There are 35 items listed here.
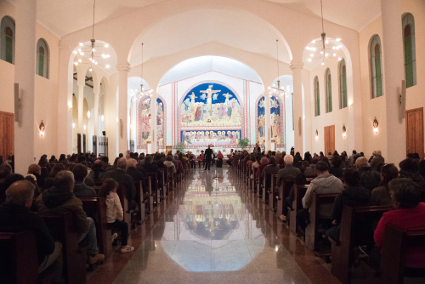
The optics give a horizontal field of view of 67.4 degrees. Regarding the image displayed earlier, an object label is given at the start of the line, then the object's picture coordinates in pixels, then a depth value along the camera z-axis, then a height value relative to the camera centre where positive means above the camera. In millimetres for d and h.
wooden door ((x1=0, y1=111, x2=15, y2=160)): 9664 +626
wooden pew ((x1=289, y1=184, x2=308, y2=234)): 4527 -719
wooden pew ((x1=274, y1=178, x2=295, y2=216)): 5324 -660
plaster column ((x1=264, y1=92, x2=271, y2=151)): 17484 +1354
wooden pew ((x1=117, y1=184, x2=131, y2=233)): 4523 -725
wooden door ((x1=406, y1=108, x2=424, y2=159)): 9250 +442
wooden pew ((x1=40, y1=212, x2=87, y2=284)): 2744 -797
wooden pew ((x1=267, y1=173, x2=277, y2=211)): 6391 -874
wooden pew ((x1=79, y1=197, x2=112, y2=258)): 3518 -793
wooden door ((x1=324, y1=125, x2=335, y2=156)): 15351 +475
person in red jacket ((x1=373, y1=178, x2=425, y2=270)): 2219 -480
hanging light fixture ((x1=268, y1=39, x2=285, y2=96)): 15811 +5037
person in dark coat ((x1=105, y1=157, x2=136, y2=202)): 4809 -414
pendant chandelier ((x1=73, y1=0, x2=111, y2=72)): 12236 +4303
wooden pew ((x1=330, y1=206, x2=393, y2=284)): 2893 -824
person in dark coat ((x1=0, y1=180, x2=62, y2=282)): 2240 -445
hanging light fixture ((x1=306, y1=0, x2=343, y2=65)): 11841 +4208
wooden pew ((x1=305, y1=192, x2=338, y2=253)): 3783 -728
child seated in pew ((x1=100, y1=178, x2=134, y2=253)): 3812 -659
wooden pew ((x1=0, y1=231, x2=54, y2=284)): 2078 -701
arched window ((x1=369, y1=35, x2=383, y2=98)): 11552 +3048
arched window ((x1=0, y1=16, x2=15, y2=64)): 9672 +3550
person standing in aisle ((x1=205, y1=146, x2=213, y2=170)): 17492 -327
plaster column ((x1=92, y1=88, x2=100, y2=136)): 16634 +2128
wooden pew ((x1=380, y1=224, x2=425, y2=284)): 2104 -697
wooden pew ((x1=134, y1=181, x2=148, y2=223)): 5543 -827
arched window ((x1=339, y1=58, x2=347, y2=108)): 14367 +2868
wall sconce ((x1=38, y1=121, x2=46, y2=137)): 11440 +911
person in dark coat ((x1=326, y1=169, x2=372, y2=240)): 3170 -486
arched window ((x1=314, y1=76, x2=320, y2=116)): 17469 +2891
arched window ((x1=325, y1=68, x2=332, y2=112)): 15941 +2941
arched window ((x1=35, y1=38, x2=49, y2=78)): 11430 +3479
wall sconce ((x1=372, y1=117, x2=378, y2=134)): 11594 +794
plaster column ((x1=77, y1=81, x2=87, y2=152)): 14664 +2395
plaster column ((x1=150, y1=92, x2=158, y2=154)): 17636 +1847
